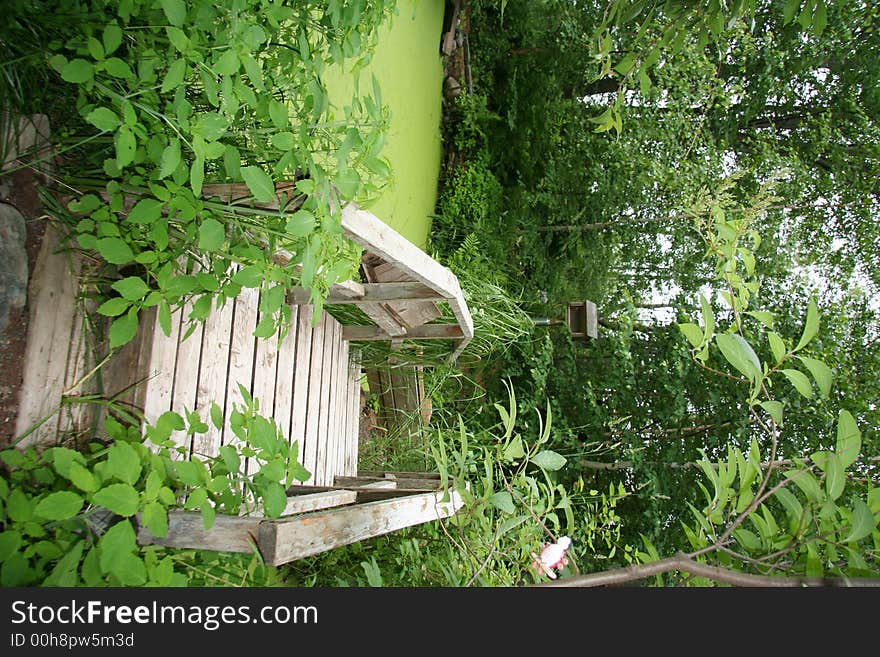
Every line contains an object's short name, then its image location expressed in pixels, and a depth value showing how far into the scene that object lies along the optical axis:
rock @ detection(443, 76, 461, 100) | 6.34
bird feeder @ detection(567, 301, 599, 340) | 5.11
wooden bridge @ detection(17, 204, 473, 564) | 1.36
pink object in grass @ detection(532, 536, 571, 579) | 1.18
